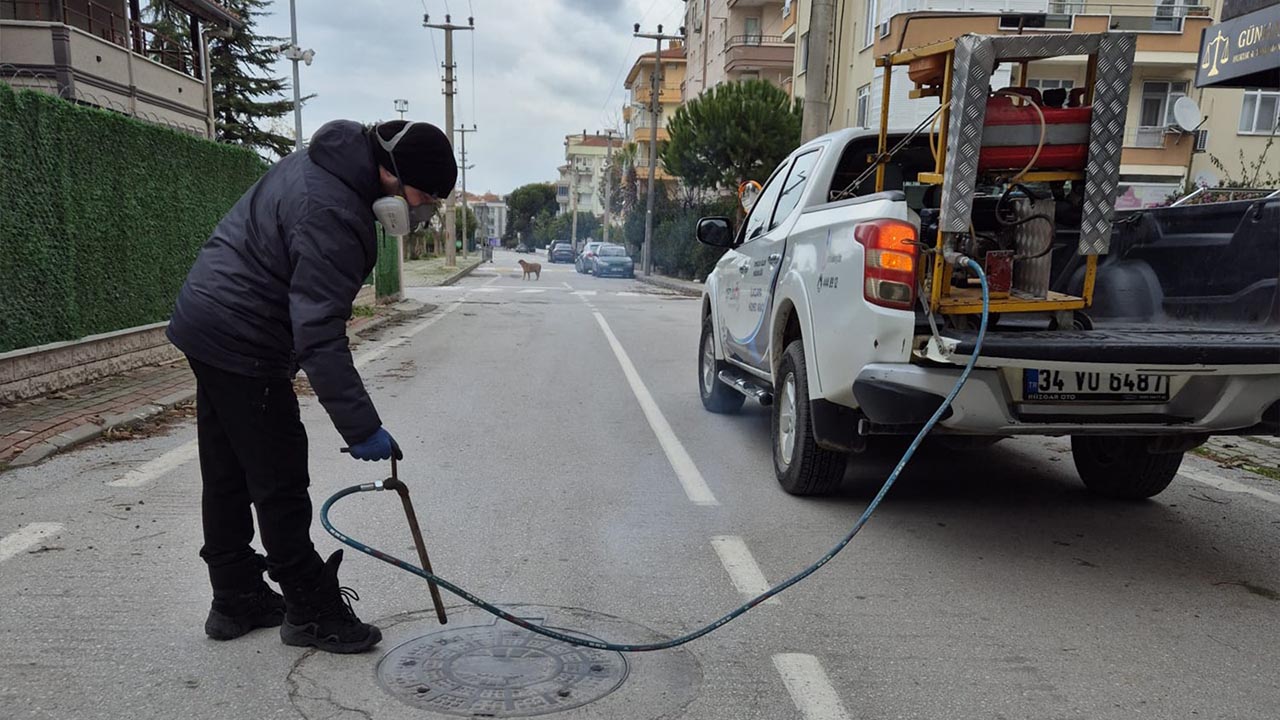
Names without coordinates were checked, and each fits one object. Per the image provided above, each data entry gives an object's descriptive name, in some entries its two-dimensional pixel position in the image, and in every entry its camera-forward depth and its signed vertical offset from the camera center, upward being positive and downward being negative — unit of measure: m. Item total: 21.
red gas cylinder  4.32 +0.38
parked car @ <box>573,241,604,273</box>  45.03 -2.34
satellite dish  14.38 +1.68
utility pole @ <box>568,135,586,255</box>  88.06 +0.79
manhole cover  2.96 -1.53
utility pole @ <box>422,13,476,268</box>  40.97 +4.55
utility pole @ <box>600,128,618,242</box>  68.81 +1.94
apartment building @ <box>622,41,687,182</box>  73.88 +10.15
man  2.94 -0.45
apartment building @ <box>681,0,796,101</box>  44.66 +8.76
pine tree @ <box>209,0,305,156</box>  40.09 +4.84
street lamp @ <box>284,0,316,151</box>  23.69 +3.64
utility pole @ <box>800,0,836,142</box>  14.80 +2.22
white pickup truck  4.01 -0.54
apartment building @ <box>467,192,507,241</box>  183.00 -1.68
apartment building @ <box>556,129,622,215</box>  131.25 +5.78
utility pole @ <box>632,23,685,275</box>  40.38 +1.83
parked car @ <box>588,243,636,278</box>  41.97 -2.35
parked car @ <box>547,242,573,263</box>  67.75 -3.10
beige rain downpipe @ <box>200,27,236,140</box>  24.56 +2.96
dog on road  36.53 -2.31
